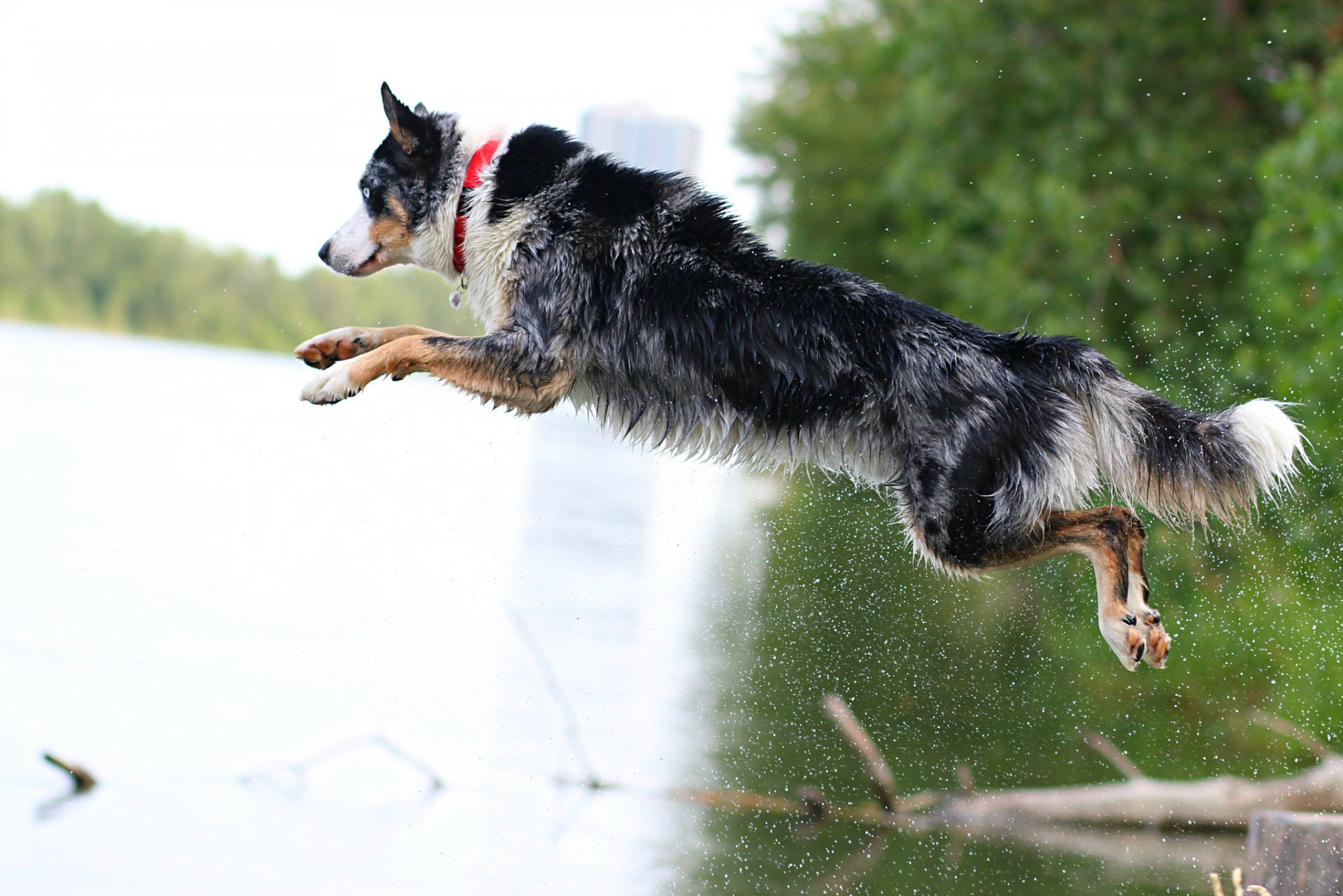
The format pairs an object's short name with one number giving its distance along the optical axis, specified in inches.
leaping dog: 366.0
